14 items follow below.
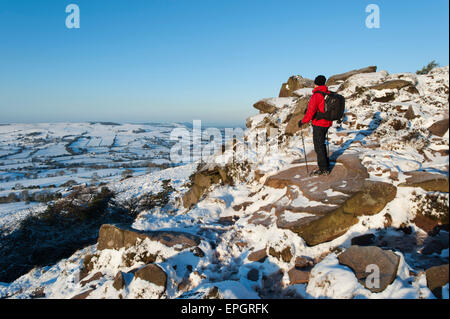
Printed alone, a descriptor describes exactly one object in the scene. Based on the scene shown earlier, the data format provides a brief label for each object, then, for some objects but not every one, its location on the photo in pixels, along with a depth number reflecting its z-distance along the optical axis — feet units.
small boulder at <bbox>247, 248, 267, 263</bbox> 19.42
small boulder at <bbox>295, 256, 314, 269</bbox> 16.90
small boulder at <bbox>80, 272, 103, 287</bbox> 21.86
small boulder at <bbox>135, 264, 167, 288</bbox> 17.53
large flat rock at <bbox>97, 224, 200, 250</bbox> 22.67
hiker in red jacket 21.20
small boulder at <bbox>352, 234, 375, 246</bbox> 17.38
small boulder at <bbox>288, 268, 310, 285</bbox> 15.53
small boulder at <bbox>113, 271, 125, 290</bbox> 17.72
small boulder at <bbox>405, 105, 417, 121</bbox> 33.18
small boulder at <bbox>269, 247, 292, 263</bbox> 18.05
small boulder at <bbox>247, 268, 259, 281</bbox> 17.17
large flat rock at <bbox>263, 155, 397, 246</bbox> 18.70
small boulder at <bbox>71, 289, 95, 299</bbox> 18.97
